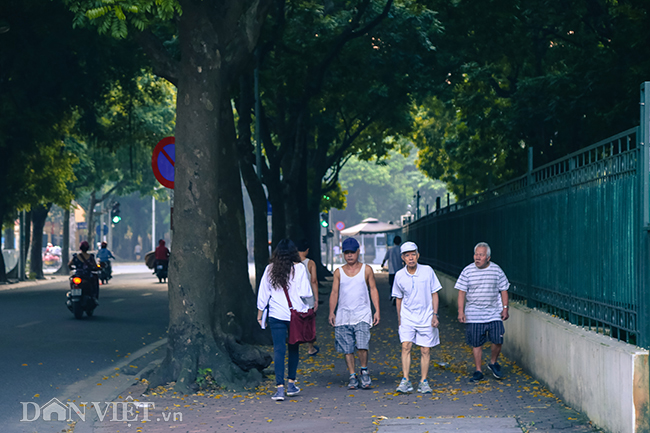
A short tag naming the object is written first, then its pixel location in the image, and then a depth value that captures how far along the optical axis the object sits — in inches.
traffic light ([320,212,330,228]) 1683.6
